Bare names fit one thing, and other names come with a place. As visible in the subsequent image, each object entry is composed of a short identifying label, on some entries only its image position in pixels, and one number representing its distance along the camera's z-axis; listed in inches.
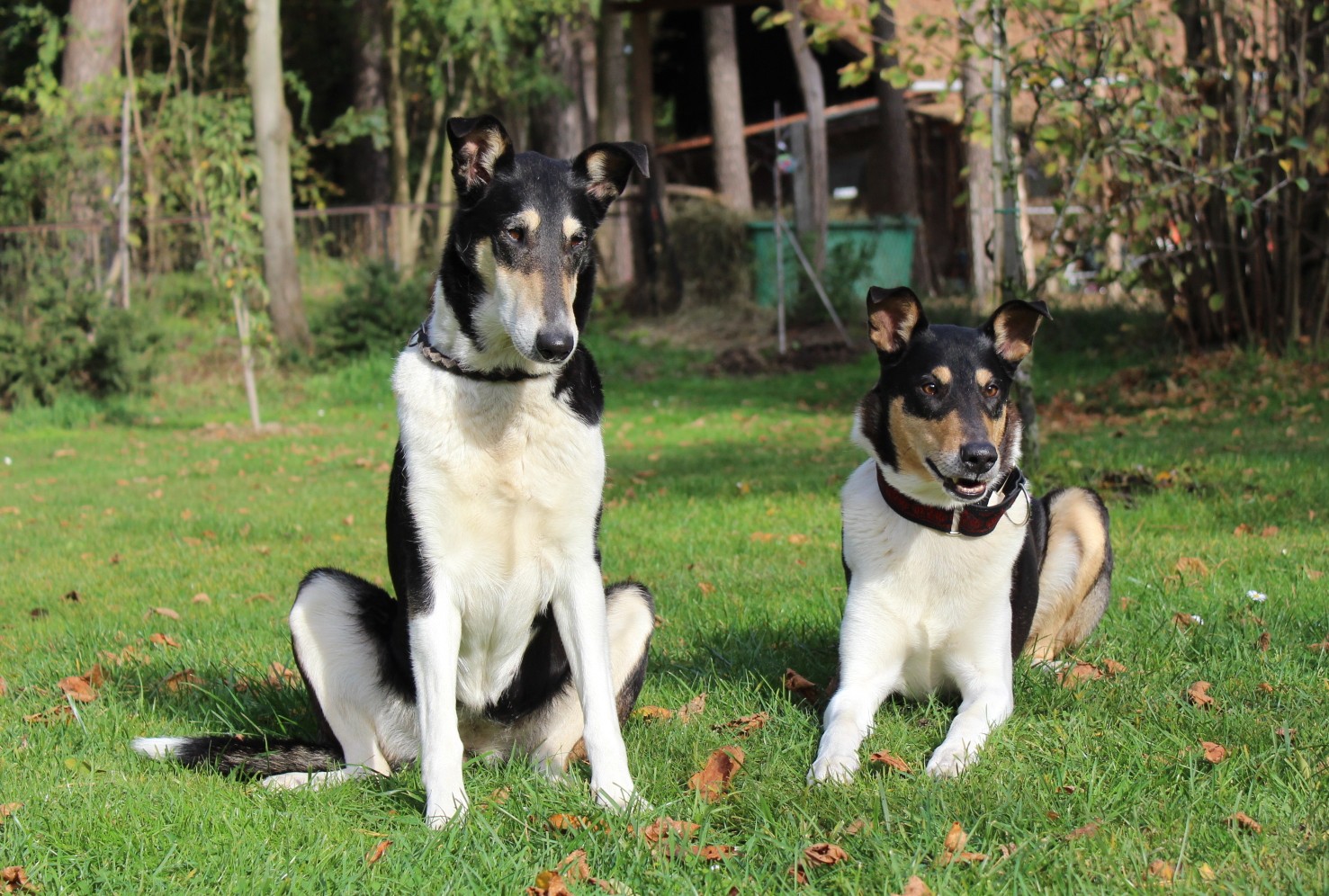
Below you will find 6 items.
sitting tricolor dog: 138.1
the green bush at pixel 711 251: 781.3
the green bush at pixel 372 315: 686.5
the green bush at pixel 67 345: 602.9
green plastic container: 737.2
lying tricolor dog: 159.3
